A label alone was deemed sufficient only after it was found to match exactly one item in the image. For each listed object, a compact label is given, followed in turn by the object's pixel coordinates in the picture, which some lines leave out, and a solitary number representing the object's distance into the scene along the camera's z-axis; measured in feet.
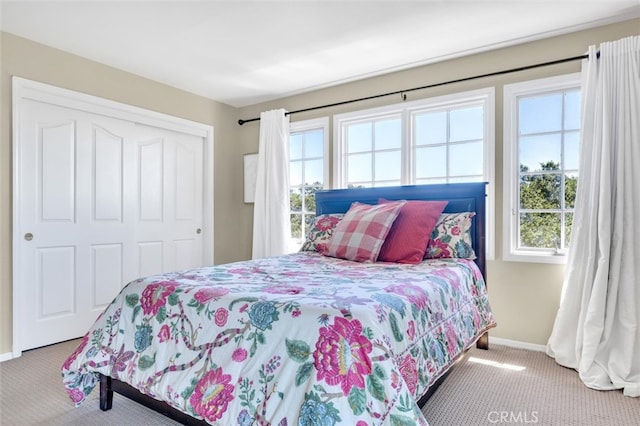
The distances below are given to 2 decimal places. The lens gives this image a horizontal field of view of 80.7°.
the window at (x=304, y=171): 13.14
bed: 3.88
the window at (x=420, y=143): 10.14
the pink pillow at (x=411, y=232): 8.21
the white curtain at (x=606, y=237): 7.38
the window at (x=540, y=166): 9.10
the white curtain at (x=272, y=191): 13.05
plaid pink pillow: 8.42
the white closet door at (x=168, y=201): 11.94
